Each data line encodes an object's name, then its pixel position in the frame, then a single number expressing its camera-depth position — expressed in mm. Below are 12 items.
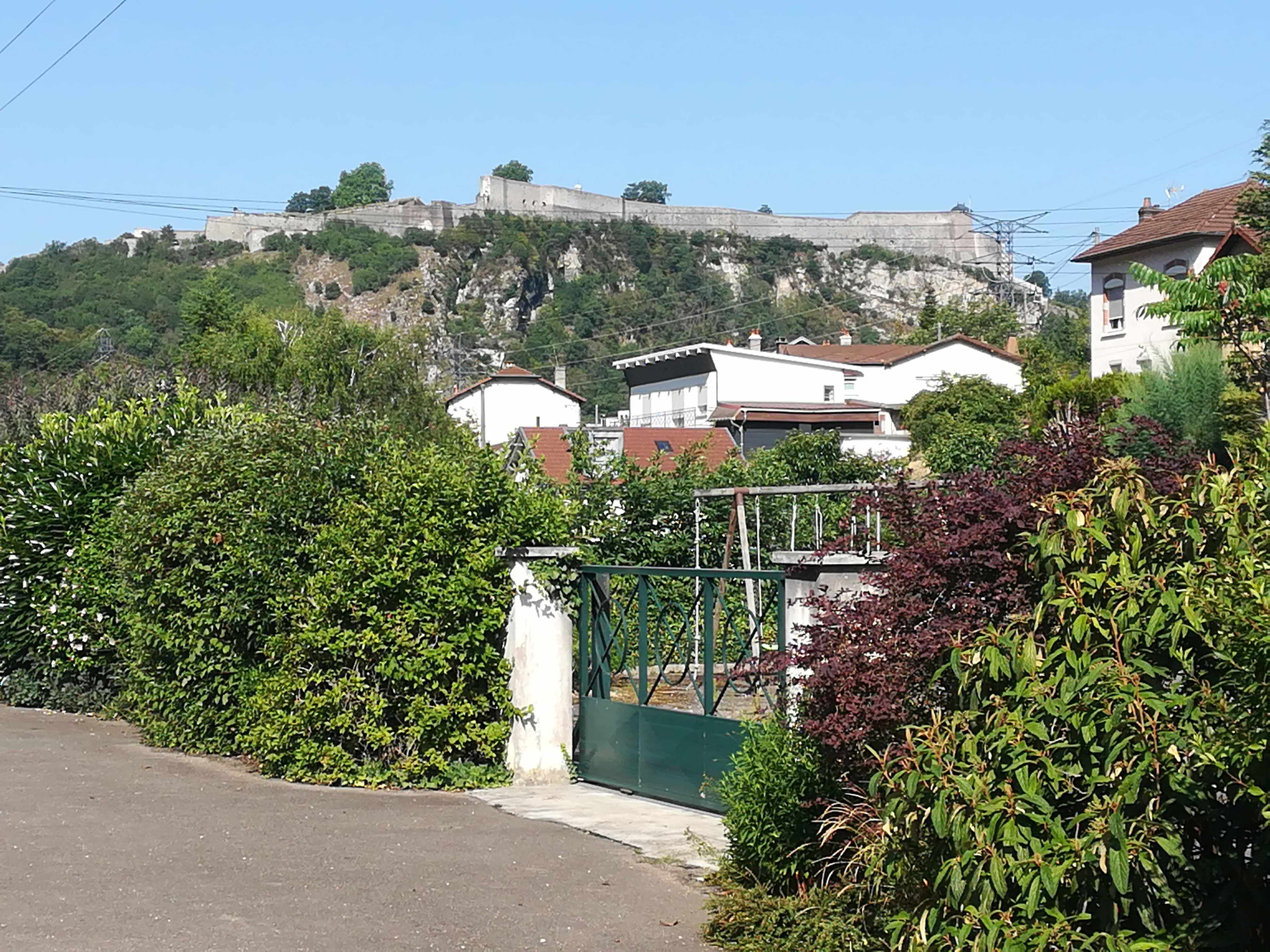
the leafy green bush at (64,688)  16031
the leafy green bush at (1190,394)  29484
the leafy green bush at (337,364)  45500
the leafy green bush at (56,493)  15891
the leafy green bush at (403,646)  10969
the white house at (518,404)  83250
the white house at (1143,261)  44531
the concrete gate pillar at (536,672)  11289
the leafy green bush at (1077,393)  36062
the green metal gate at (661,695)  9805
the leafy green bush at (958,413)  44062
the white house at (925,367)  78188
